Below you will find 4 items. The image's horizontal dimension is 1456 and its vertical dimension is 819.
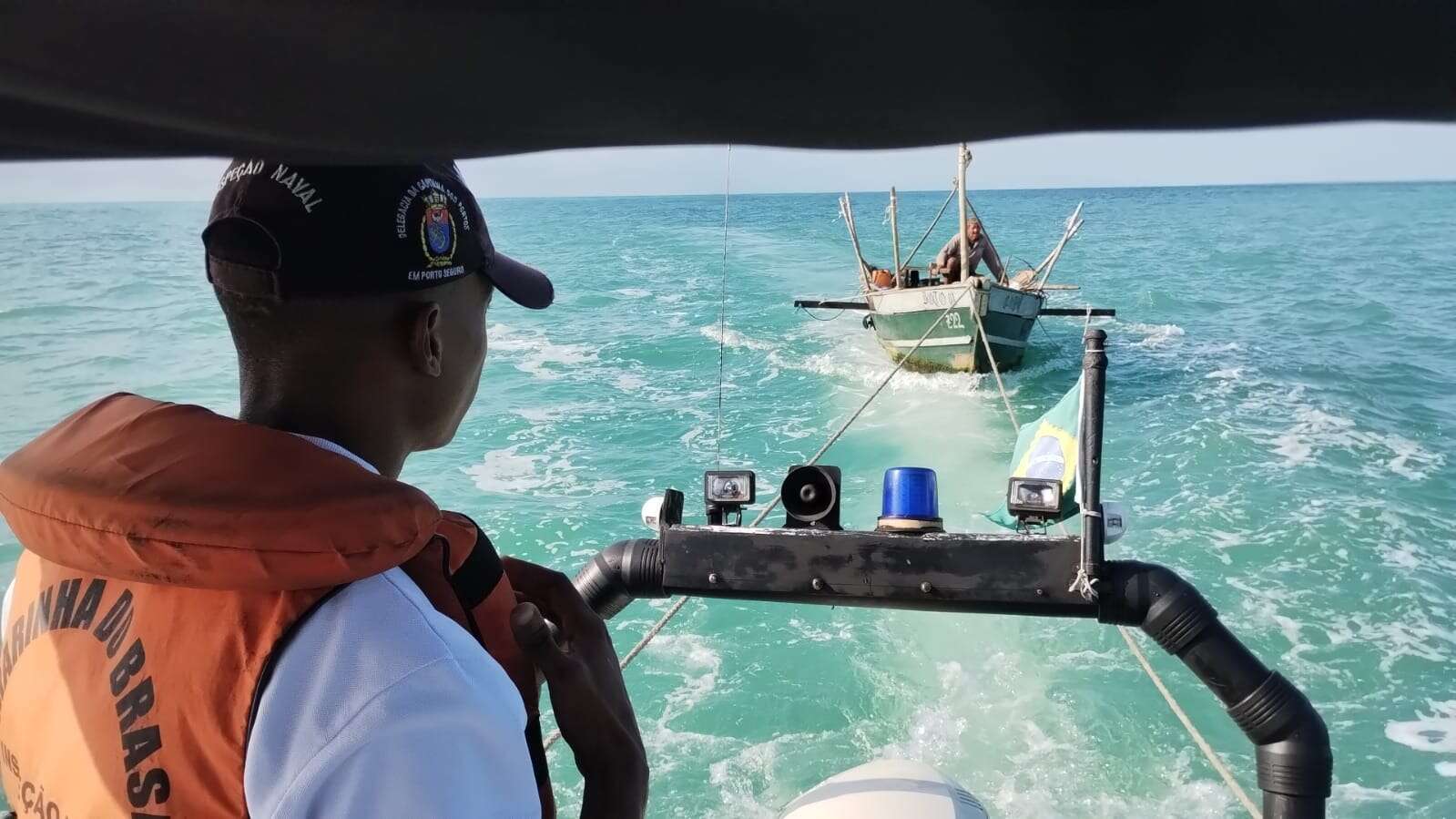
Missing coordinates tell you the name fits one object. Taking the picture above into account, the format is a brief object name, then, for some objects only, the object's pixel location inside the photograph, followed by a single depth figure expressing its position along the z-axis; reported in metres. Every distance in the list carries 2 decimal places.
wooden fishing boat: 12.98
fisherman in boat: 14.09
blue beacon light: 2.58
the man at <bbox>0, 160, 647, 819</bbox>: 0.73
